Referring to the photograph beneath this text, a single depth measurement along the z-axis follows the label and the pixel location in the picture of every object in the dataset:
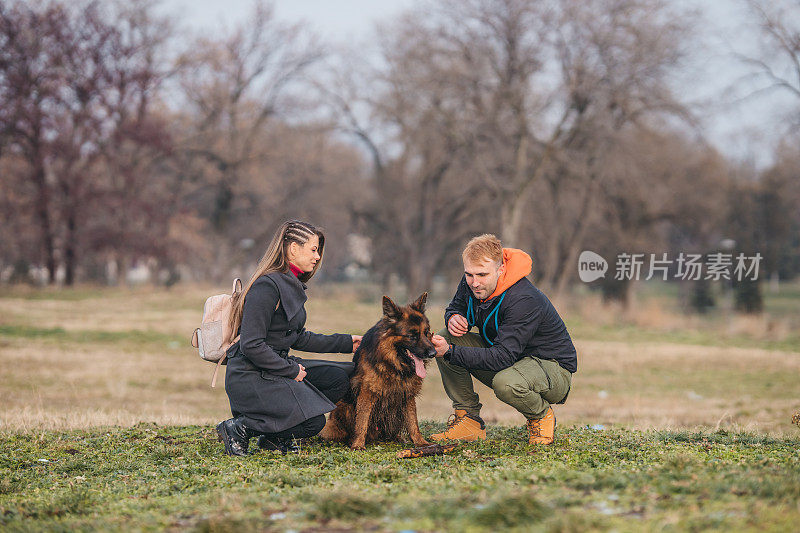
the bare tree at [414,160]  32.44
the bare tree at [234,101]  41.09
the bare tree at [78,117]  31.97
